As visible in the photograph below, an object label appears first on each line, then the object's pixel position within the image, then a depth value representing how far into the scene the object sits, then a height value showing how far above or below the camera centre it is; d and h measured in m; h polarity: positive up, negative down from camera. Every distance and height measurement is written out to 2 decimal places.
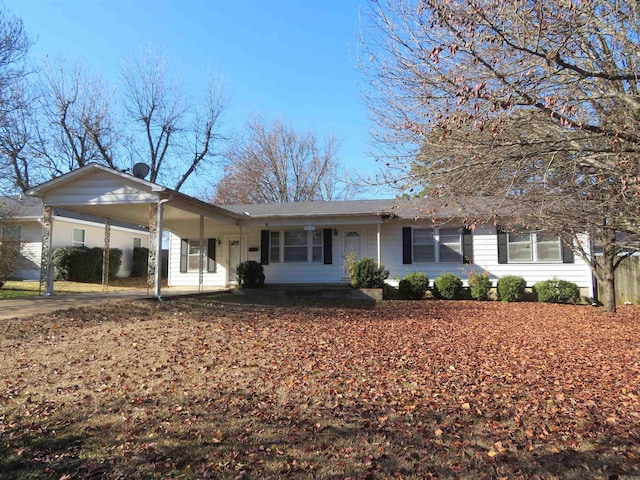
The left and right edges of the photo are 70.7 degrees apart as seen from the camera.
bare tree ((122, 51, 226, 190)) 28.06 +8.21
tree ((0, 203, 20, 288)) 14.55 +0.70
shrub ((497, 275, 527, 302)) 14.20 -0.51
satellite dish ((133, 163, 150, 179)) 14.55 +3.28
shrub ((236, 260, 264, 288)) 15.57 -0.12
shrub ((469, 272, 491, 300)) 14.47 -0.46
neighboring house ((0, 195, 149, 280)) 19.83 +1.91
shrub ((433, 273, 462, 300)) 14.55 -0.46
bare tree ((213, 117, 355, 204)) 30.33 +6.64
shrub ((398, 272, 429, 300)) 14.68 -0.47
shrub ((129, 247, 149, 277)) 25.03 +0.42
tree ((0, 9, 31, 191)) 12.26 +4.55
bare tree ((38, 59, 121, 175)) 26.22 +7.99
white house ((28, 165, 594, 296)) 14.83 +0.99
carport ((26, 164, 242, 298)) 11.22 +1.89
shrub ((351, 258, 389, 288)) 14.43 -0.09
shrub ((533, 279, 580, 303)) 14.02 -0.63
